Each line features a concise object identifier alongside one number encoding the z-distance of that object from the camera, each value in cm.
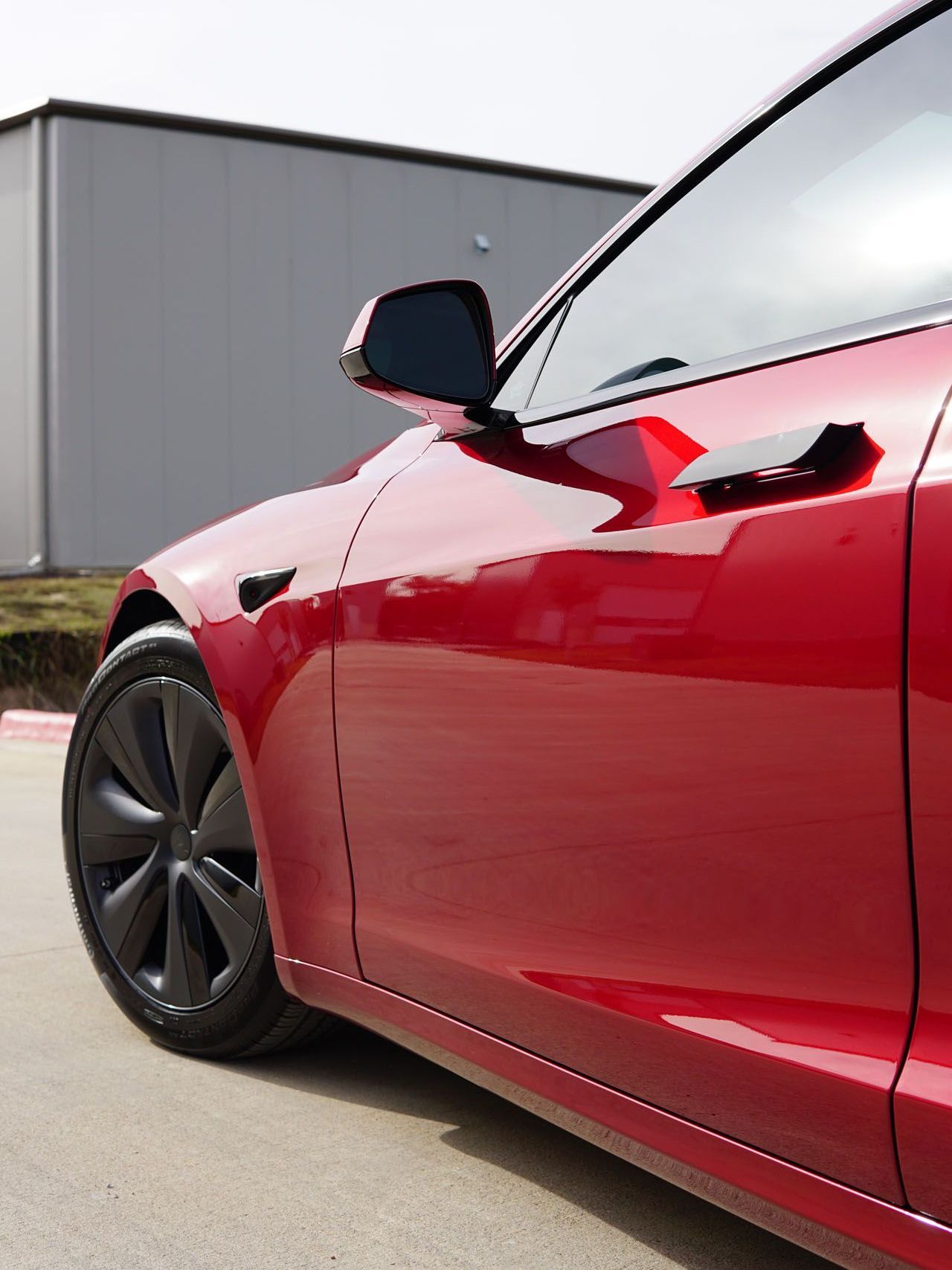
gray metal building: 1489
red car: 128
